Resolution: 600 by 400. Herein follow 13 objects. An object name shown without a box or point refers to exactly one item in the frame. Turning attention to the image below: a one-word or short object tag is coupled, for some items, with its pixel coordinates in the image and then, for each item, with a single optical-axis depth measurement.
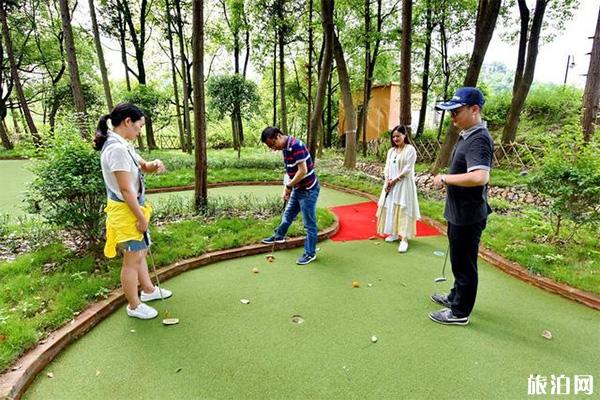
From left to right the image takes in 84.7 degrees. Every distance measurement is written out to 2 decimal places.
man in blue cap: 2.07
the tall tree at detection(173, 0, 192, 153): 11.68
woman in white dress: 3.92
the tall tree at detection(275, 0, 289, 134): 12.06
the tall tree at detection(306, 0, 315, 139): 11.44
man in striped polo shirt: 3.33
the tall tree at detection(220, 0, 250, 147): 14.44
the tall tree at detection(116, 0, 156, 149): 14.60
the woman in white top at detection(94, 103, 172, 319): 2.17
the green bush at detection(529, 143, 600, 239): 3.45
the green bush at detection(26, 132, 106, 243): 3.15
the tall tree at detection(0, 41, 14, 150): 13.65
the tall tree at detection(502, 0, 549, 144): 8.51
